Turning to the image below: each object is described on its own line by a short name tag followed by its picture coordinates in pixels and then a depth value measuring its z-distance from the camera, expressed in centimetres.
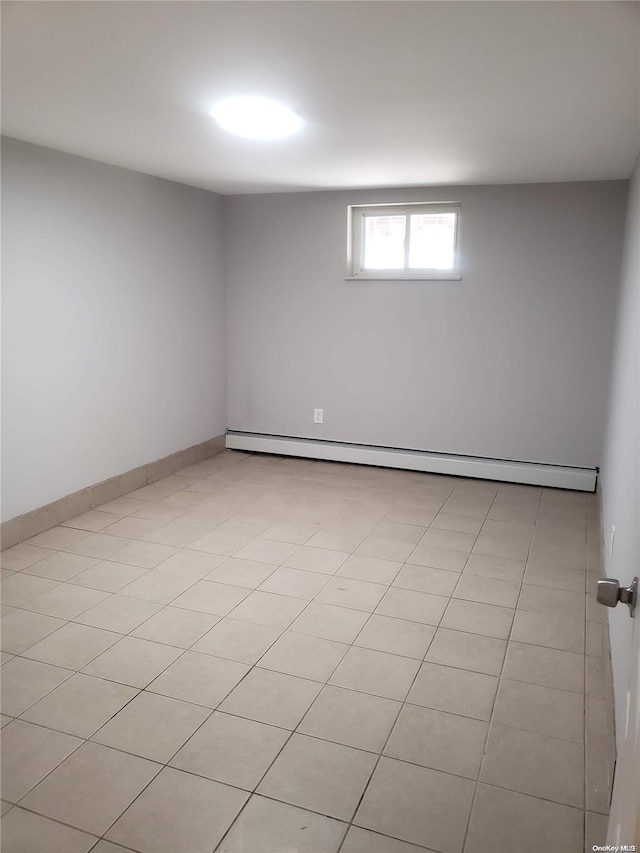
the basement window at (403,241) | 474
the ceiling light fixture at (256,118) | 253
